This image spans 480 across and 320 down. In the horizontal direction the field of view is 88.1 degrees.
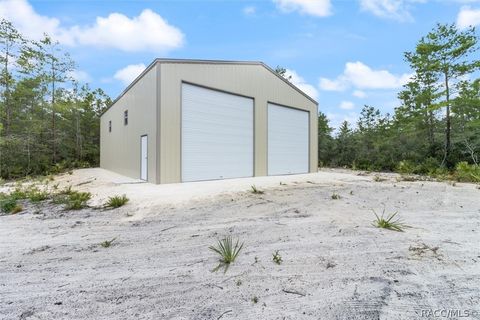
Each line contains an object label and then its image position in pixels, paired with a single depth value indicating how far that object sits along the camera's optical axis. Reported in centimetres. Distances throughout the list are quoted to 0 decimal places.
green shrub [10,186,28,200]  624
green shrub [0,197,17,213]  523
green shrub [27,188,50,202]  602
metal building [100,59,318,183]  835
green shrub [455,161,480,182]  880
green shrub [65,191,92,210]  520
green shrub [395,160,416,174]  1382
